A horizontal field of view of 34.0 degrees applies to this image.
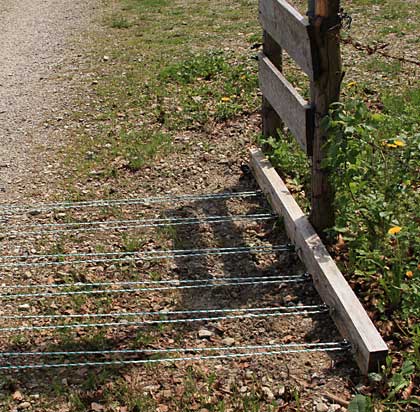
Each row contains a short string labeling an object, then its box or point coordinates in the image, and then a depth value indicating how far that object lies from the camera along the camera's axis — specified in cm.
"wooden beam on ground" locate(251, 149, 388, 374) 350
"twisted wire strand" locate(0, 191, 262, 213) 546
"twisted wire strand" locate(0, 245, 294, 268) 466
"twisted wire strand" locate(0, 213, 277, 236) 516
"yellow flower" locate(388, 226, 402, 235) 390
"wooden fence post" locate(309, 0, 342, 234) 394
